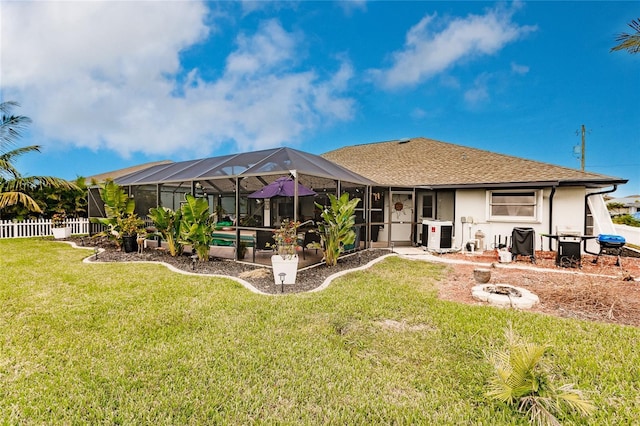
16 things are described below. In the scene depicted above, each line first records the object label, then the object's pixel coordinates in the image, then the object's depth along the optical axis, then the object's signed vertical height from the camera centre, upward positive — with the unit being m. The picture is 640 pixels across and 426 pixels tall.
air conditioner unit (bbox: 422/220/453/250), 11.83 -1.12
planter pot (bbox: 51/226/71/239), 14.57 -1.21
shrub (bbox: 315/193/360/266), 8.49 -0.58
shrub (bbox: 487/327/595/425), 2.52 -1.66
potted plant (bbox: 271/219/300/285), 6.65 -1.12
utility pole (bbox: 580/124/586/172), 23.98 +5.28
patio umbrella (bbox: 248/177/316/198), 10.15 +0.61
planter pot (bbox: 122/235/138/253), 10.93 -1.30
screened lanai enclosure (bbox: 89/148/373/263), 9.36 +0.86
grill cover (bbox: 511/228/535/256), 9.84 -1.16
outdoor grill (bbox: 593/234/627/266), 8.69 -1.04
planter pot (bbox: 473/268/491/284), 6.56 -1.54
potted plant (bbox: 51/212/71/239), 14.62 -0.98
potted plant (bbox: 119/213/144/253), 10.95 -0.90
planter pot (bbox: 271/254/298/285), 6.64 -1.39
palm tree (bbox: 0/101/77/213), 14.32 +1.99
